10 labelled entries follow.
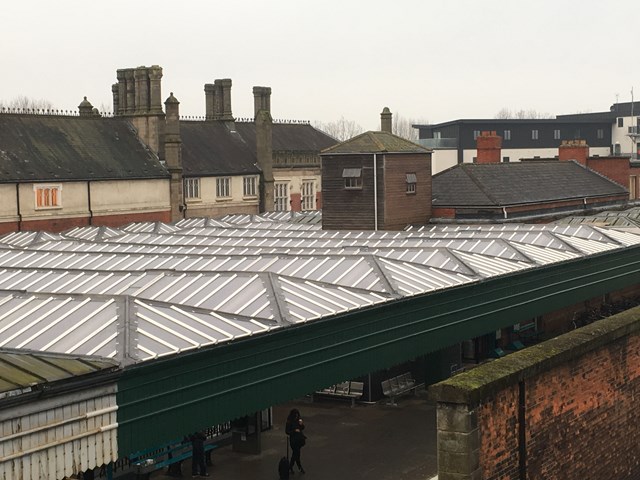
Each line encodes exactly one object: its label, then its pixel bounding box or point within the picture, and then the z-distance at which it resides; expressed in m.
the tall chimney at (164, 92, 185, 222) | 61.12
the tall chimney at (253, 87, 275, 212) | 71.06
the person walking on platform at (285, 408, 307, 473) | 22.95
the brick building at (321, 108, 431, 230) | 46.97
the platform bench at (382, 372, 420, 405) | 29.52
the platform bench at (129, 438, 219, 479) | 21.84
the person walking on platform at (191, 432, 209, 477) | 22.47
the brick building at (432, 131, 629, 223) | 50.00
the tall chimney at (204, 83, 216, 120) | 76.25
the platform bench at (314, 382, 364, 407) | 29.53
